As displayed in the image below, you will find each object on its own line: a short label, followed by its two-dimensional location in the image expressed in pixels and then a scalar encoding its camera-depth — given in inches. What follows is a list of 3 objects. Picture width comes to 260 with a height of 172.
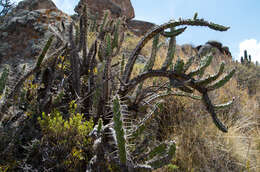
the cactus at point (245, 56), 590.4
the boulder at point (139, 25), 744.3
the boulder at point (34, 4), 244.4
